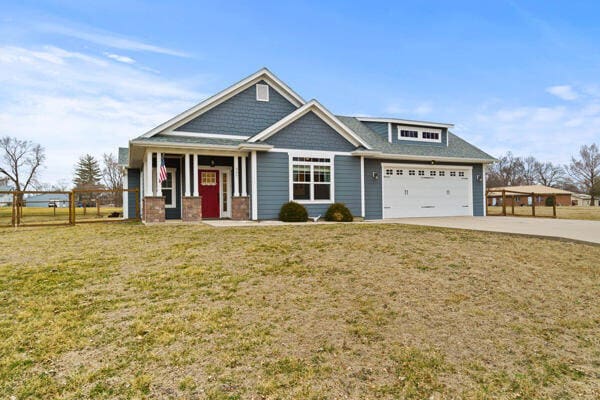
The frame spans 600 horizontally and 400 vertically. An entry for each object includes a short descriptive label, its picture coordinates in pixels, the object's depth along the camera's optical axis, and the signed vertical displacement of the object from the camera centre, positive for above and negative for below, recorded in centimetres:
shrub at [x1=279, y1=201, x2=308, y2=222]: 1282 -45
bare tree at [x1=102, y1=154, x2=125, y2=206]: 5684 +517
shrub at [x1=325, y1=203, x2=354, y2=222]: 1336 -53
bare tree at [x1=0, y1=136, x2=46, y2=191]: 4378 +581
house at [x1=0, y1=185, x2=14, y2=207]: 4786 +243
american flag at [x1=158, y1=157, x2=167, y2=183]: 1236 +102
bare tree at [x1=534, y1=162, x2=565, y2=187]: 6838 +481
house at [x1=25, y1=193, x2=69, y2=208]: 7294 +154
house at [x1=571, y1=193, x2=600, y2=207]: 5838 -34
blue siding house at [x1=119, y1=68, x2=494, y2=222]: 1314 +161
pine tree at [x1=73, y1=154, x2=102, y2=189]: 6025 +555
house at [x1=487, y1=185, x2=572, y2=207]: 5150 -14
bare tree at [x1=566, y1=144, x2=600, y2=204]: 5559 +502
